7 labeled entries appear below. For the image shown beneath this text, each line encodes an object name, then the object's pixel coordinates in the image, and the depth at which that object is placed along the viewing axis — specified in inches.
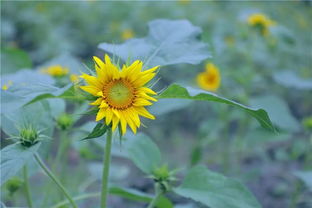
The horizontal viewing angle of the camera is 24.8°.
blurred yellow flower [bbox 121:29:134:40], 111.4
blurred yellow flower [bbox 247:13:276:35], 81.1
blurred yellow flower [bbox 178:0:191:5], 161.6
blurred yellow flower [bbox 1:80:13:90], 46.0
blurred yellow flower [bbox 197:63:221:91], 79.2
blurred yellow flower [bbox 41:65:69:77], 62.8
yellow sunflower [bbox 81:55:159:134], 40.8
